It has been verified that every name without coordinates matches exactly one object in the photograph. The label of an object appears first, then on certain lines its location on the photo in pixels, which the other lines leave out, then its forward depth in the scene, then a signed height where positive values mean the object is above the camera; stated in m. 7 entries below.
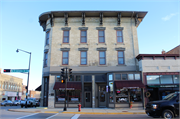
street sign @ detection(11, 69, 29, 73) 22.70 +2.32
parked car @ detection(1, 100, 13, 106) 36.92 -3.90
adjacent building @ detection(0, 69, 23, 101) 55.50 -0.28
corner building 20.48 +3.96
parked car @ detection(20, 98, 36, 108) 27.77 -2.98
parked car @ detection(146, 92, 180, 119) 9.93 -1.42
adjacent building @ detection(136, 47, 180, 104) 20.09 +1.49
